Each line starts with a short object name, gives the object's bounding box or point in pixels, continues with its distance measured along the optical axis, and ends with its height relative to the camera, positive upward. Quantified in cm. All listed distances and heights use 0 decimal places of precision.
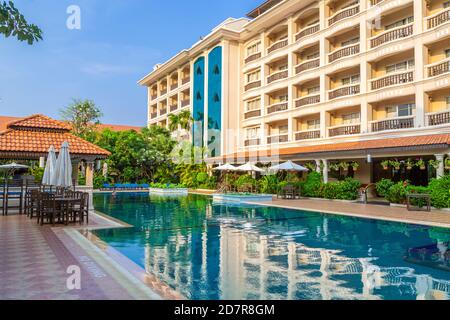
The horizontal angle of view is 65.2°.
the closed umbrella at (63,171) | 1215 +25
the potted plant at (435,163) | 1802 +79
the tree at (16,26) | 367 +162
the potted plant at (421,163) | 1828 +80
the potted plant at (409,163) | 1898 +83
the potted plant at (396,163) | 1963 +86
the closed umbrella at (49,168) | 1307 +39
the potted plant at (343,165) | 2240 +86
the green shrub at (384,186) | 1969 -43
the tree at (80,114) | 4334 +795
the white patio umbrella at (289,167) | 2369 +77
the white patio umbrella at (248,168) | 2678 +79
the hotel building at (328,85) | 2088 +752
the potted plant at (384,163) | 1989 +84
